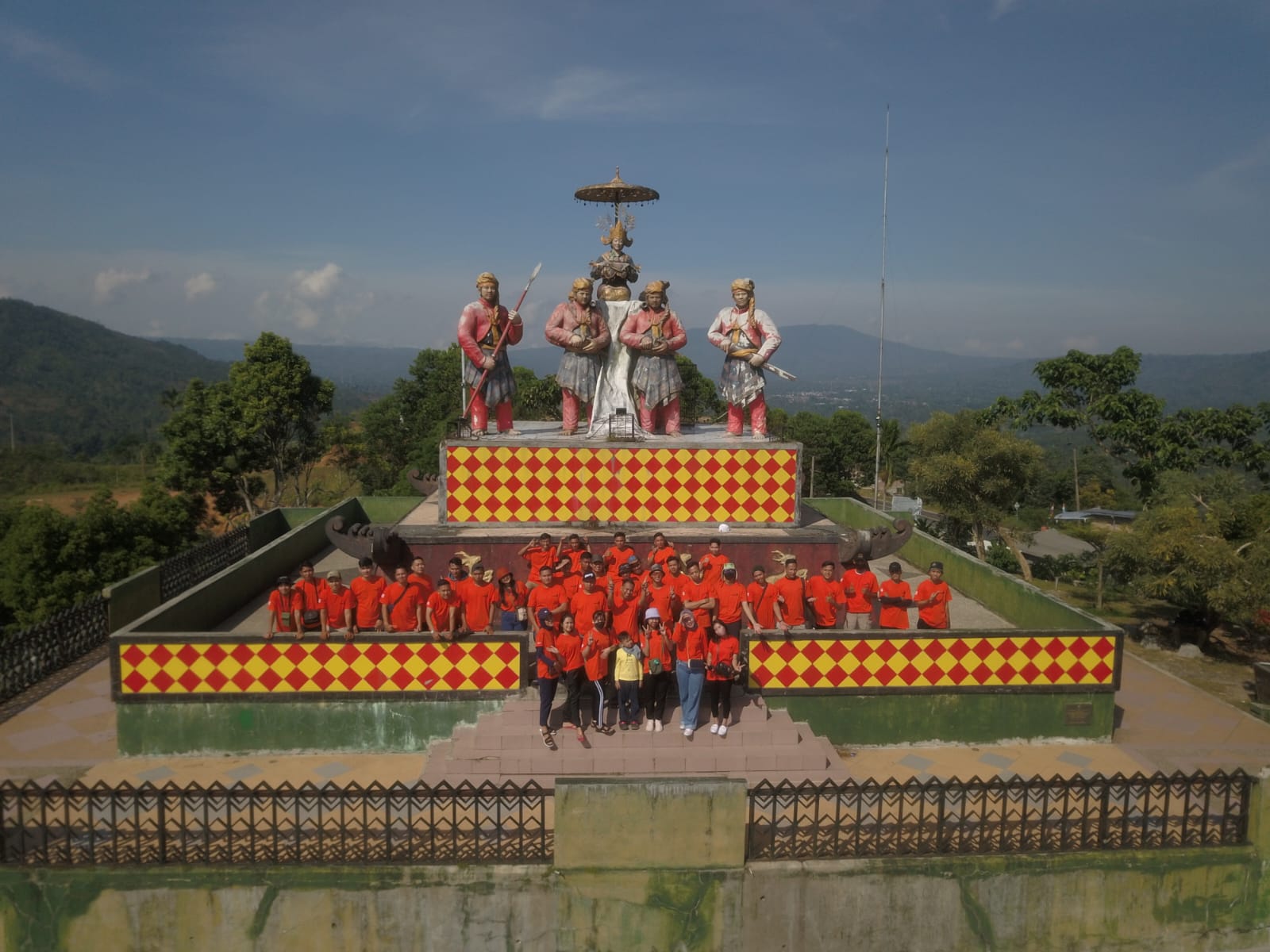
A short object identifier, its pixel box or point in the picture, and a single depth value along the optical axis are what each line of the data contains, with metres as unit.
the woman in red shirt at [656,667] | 9.09
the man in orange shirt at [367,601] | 10.29
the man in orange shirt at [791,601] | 10.64
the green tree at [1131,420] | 31.81
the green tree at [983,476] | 27.28
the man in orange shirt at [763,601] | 10.56
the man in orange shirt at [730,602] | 10.17
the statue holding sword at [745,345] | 15.02
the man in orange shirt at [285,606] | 9.96
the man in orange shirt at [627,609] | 9.62
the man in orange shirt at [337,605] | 10.13
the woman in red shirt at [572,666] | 9.04
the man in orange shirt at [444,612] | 10.05
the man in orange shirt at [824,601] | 10.88
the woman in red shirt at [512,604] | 10.76
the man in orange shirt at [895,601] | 10.66
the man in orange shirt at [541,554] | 11.38
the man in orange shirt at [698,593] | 9.80
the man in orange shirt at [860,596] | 11.01
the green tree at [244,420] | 30.02
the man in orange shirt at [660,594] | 9.70
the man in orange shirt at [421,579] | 10.42
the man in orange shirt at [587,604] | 9.42
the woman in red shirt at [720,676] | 9.16
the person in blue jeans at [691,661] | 9.05
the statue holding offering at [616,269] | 15.74
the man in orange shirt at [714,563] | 10.43
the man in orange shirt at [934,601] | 10.74
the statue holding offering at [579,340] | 15.06
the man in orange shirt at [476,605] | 10.31
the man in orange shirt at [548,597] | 9.57
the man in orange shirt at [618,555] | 11.20
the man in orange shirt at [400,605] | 10.33
